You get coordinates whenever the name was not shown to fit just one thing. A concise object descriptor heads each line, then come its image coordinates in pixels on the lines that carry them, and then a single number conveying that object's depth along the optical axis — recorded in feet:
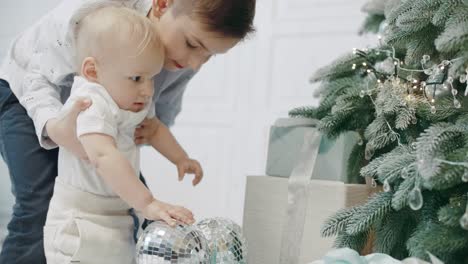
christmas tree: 5.47
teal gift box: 6.98
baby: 6.09
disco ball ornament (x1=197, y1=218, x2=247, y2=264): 6.04
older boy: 6.42
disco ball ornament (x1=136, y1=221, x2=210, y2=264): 5.80
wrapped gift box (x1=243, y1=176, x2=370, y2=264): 6.85
